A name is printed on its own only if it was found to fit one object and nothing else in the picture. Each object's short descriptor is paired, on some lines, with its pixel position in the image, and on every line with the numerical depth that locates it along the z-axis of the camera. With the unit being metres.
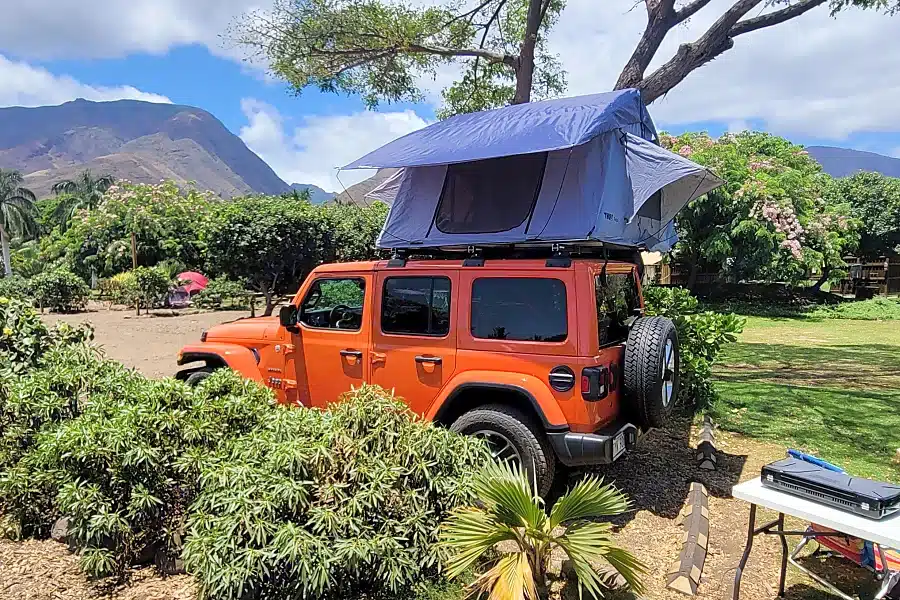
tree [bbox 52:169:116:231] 54.22
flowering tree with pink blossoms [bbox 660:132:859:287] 19.75
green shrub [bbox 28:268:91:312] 21.72
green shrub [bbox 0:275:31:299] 23.19
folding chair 3.02
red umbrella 24.70
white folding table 2.77
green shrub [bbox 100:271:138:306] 23.04
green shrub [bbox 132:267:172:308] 22.11
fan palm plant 2.94
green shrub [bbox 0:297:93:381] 5.25
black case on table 2.87
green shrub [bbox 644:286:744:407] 6.82
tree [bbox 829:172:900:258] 25.57
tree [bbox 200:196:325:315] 16.62
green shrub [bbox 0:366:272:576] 3.60
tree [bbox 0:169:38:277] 55.01
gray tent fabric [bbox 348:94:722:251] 4.90
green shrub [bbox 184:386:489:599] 2.95
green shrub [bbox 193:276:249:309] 22.61
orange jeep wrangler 4.23
